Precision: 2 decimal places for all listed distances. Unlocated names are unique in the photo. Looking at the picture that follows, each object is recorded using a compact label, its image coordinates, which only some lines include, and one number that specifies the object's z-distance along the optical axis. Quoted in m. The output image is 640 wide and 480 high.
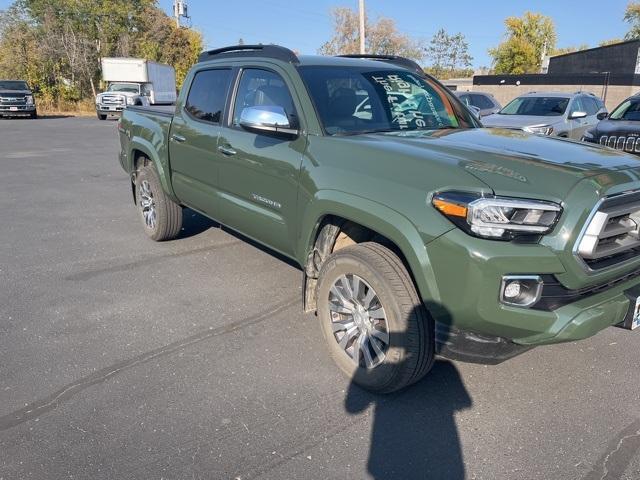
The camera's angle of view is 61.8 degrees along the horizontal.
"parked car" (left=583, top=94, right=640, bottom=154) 7.96
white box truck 27.50
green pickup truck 2.49
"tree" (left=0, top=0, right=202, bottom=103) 37.28
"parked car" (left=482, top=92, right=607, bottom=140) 11.27
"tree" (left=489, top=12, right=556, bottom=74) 62.47
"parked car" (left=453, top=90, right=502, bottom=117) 15.34
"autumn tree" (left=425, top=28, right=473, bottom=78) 87.06
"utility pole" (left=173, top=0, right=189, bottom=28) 51.44
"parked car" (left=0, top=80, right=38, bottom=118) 26.94
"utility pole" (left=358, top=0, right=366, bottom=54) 23.94
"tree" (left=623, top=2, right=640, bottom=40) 67.81
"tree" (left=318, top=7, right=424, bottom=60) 53.00
